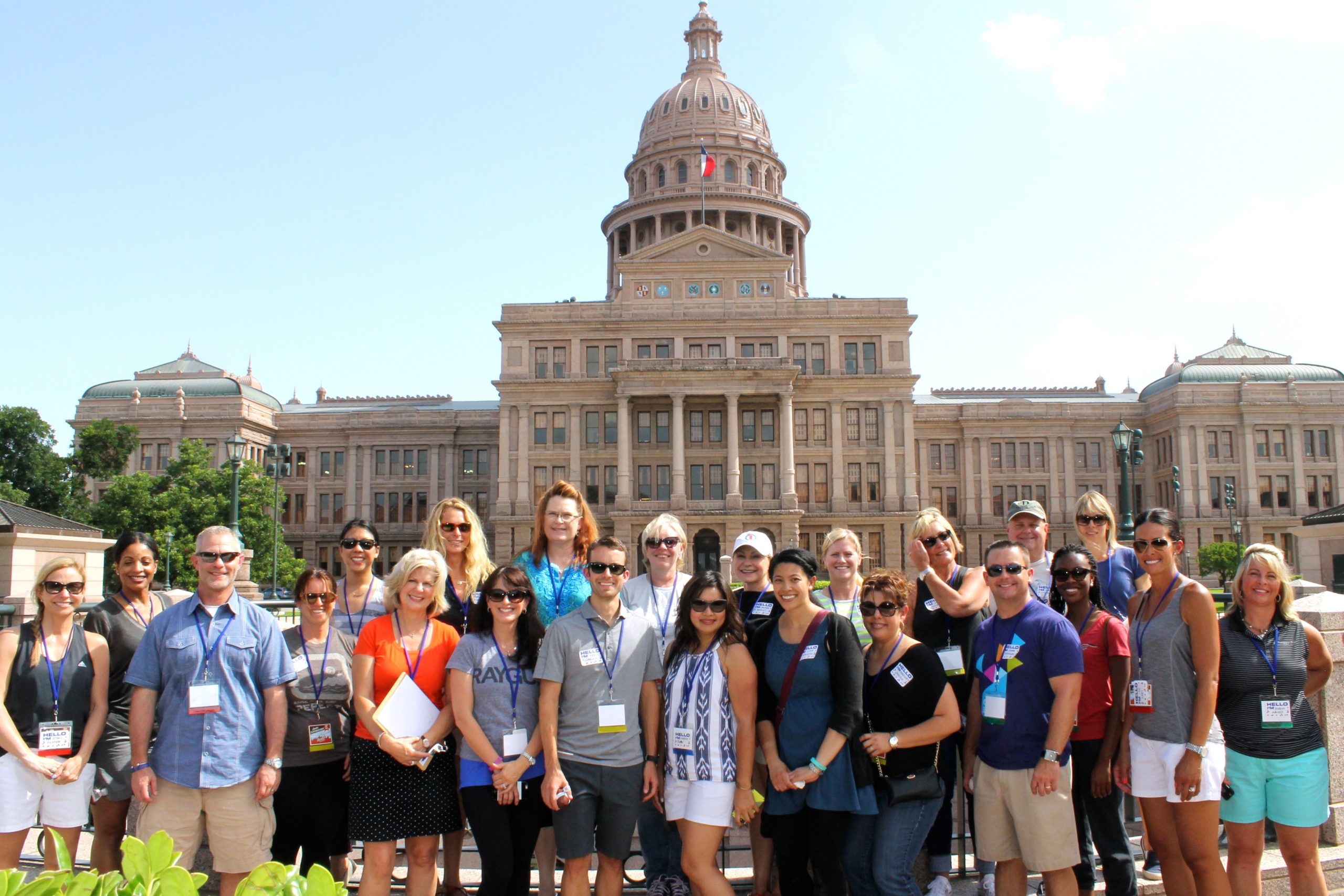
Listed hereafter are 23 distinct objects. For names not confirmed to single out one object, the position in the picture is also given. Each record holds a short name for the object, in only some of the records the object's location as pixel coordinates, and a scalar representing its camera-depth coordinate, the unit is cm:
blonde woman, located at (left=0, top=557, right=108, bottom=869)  665
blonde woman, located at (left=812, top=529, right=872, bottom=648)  760
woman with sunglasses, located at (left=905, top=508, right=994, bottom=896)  731
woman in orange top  655
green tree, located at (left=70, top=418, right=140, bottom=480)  6019
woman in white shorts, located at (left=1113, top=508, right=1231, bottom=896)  635
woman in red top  670
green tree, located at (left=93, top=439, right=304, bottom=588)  5066
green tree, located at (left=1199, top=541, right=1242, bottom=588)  5538
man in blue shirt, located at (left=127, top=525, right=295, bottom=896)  641
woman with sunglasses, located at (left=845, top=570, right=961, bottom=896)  634
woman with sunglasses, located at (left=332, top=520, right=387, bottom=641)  797
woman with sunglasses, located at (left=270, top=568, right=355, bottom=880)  706
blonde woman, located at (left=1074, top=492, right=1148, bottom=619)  834
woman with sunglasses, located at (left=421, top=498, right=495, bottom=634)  805
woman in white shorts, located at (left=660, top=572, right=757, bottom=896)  629
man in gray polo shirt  645
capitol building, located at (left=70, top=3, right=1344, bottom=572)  5747
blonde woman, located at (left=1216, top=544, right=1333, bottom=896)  641
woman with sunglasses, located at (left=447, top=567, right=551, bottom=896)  642
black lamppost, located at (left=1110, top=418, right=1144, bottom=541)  2456
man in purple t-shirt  630
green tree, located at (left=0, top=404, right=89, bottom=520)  5900
